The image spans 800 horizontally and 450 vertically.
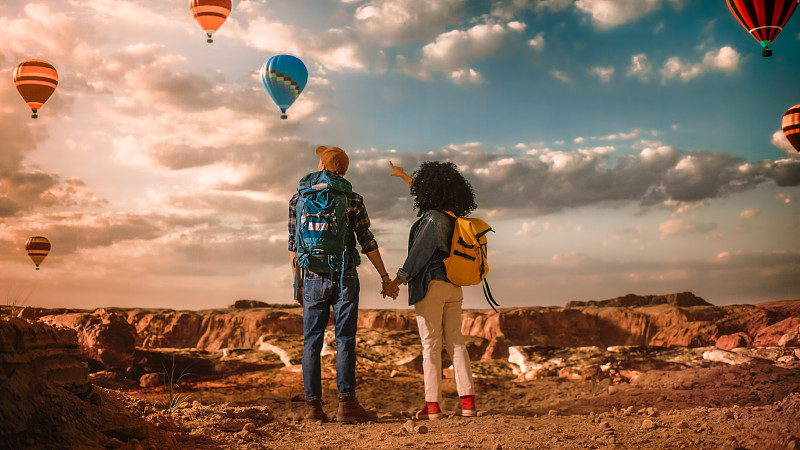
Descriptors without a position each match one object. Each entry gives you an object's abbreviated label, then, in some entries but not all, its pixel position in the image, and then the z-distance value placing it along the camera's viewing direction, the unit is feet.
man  18.57
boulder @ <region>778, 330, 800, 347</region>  31.32
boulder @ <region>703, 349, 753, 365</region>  27.55
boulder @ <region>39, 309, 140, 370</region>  32.12
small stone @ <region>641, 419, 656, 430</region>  16.58
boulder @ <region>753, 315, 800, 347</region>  35.37
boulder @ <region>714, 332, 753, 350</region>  36.42
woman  18.10
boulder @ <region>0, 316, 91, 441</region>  11.60
